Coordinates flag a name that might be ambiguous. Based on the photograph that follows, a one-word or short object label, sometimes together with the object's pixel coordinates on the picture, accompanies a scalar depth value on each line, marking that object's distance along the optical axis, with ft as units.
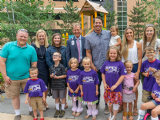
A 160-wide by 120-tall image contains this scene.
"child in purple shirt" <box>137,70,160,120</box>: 7.90
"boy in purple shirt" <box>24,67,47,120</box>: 9.46
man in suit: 11.29
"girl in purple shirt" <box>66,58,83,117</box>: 10.38
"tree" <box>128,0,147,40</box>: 63.93
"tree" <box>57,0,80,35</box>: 60.03
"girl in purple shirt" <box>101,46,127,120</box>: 9.21
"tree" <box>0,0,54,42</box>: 28.14
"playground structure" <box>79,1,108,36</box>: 30.27
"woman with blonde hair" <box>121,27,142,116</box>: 9.87
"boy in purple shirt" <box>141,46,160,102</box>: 8.93
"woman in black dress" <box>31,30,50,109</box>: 11.32
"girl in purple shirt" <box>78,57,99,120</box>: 9.80
